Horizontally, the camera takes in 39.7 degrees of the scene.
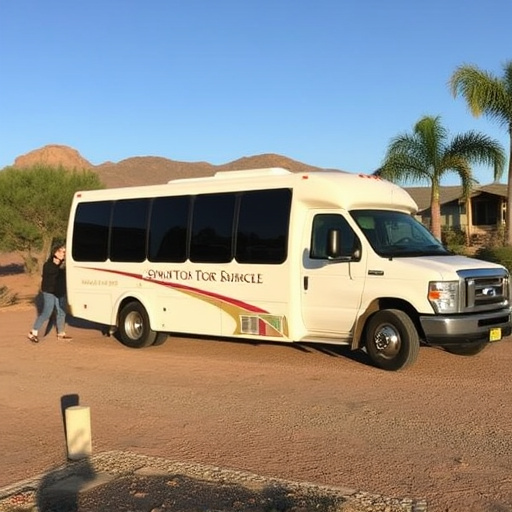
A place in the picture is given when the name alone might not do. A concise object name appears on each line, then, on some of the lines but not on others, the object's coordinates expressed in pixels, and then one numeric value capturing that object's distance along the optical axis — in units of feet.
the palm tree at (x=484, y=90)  78.95
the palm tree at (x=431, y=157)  86.29
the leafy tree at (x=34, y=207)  97.60
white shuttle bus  30.40
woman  42.70
